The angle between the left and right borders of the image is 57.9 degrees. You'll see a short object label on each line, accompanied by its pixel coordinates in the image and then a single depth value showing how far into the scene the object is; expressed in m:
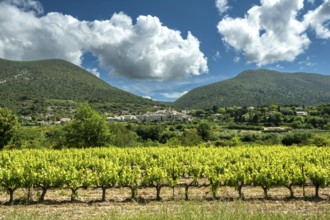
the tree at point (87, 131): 45.78
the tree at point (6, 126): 44.97
